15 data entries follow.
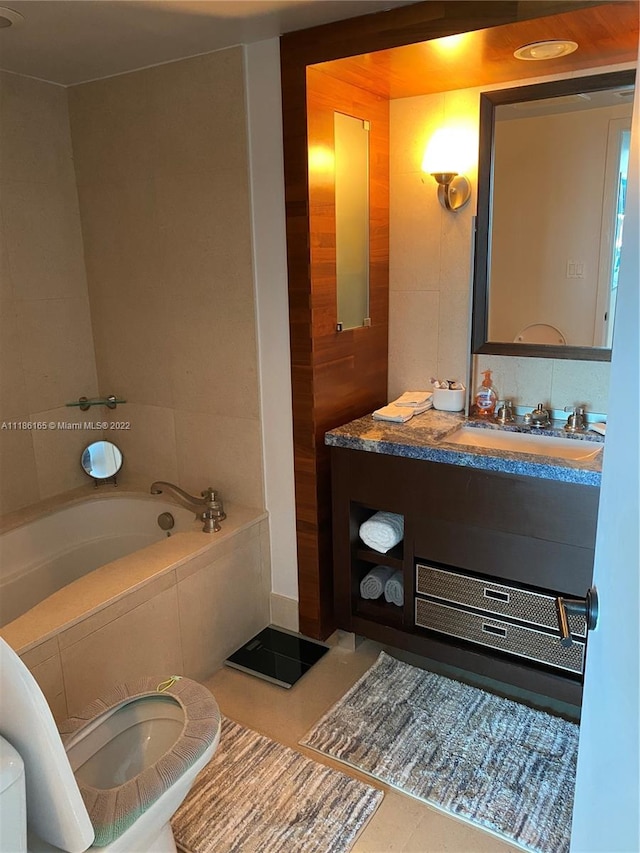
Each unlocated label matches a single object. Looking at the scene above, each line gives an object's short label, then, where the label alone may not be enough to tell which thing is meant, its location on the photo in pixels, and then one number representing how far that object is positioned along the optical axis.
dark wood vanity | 1.94
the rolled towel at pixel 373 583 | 2.44
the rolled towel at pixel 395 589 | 2.40
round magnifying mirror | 2.90
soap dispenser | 2.45
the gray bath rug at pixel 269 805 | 1.71
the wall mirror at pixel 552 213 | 2.10
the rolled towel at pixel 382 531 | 2.27
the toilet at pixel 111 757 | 1.14
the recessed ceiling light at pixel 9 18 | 1.79
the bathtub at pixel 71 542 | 2.50
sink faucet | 2.30
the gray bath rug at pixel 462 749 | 1.77
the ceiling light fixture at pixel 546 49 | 1.89
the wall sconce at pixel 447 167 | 2.30
